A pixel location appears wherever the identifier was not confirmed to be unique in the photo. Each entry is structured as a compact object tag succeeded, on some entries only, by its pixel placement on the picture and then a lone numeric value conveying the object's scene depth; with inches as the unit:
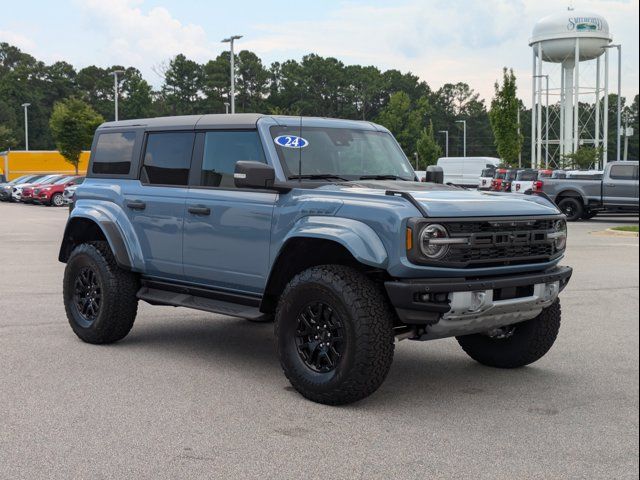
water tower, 2091.5
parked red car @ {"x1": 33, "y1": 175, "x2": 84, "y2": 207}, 1537.9
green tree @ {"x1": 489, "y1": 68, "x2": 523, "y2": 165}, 1943.9
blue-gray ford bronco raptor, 211.2
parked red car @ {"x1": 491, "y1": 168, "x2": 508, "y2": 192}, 1401.3
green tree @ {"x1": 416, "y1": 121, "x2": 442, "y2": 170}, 3294.8
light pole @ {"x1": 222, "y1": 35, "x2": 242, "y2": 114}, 1520.9
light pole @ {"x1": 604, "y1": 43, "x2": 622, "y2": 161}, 2109.0
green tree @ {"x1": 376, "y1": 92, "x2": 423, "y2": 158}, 3294.8
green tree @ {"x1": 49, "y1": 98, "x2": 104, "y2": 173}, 2271.2
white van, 2191.2
